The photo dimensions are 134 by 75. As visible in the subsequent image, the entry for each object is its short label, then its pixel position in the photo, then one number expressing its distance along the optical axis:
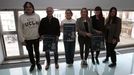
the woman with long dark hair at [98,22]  2.08
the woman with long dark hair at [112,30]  2.05
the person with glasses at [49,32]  1.95
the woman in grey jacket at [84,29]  2.07
